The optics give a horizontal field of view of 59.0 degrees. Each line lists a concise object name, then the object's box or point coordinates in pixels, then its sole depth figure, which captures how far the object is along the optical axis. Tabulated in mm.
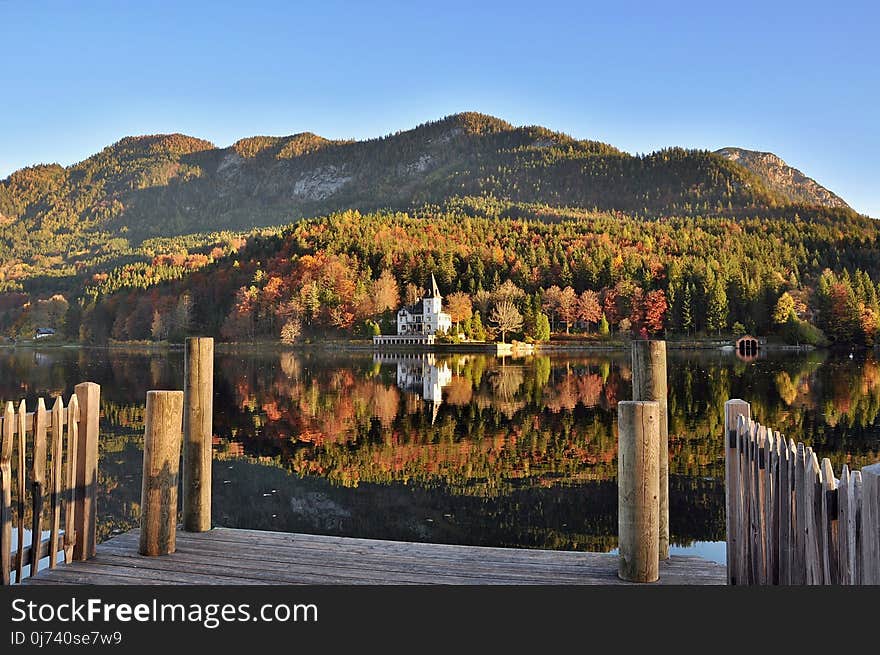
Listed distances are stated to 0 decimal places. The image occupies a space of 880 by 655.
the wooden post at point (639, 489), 5242
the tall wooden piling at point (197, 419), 6918
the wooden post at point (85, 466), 5727
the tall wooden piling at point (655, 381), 6355
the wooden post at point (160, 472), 5957
